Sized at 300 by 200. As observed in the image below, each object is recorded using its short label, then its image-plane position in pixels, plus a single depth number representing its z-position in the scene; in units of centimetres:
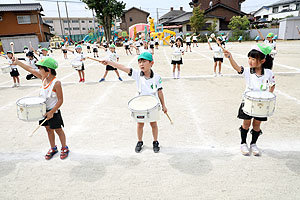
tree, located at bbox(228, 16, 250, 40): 3369
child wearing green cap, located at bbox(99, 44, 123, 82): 916
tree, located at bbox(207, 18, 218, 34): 3500
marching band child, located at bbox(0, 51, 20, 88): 860
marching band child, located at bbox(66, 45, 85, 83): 888
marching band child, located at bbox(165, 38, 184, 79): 879
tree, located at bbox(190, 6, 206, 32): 3497
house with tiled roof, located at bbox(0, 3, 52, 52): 3234
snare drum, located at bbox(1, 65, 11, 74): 796
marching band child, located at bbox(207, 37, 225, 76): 878
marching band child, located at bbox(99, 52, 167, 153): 311
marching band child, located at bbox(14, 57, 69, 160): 306
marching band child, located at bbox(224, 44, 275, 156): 290
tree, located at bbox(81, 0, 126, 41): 3568
